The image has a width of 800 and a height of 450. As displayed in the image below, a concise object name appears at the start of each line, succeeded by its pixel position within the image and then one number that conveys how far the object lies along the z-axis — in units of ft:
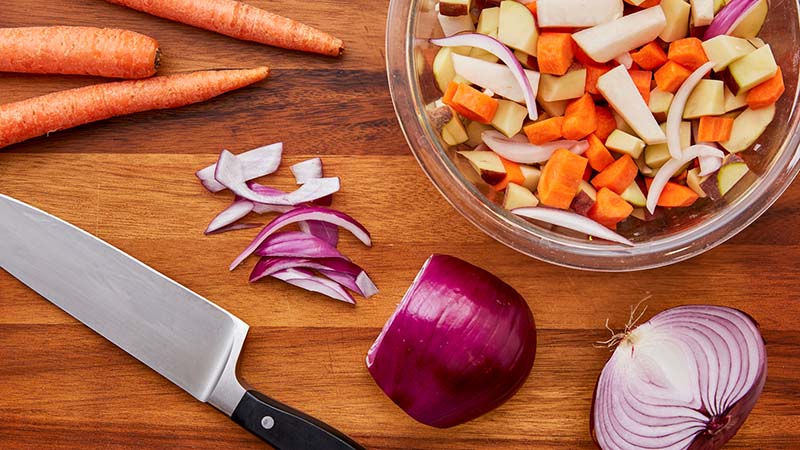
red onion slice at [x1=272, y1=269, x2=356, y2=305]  2.70
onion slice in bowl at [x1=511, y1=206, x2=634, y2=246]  2.57
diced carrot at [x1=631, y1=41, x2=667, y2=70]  2.53
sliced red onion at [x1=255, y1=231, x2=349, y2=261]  2.70
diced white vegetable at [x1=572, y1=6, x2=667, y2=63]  2.49
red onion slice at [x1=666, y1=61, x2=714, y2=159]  2.53
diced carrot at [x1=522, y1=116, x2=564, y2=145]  2.55
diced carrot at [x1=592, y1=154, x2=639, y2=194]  2.55
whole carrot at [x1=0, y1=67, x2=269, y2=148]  2.69
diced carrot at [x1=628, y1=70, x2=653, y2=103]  2.55
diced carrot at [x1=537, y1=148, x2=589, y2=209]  2.55
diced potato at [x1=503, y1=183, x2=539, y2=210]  2.56
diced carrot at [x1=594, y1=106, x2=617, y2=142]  2.57
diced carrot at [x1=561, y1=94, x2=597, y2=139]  2.53
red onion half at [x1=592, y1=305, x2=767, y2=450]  2.61
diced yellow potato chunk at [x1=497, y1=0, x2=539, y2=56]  2.51
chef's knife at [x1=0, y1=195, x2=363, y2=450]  2.67
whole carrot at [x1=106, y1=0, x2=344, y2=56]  2.68
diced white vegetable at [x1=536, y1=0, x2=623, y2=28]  2.48
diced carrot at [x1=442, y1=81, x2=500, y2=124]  2.52
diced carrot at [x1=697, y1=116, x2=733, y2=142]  2.55
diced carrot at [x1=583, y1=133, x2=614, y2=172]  2.56
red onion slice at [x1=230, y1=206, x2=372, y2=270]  2.69
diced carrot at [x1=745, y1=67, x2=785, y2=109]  2.53
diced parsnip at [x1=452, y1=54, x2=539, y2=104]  2.53
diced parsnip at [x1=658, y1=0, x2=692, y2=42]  2.51
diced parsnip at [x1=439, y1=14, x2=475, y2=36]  2.56
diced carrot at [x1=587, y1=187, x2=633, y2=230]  2.56
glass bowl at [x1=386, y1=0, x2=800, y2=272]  2.59
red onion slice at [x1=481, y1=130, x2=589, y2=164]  2.57
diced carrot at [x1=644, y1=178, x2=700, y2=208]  2.56
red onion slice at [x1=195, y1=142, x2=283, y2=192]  2.71
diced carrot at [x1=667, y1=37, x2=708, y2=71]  2.51
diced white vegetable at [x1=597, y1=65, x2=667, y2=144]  2.51
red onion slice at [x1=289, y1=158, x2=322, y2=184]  2.71
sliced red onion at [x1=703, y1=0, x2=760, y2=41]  2.51
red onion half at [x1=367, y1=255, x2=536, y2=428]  2.59
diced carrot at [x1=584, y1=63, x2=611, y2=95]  2.54
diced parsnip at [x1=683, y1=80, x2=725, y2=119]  2.52
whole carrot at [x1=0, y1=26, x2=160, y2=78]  2.69
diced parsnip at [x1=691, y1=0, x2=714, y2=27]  2.51
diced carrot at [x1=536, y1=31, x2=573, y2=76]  2.49
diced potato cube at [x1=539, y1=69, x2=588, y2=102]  2.53
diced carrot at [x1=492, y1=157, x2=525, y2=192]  2.57
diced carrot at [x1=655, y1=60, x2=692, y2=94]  2.52
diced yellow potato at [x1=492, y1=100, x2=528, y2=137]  2.55
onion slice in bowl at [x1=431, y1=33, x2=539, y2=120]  2.51
